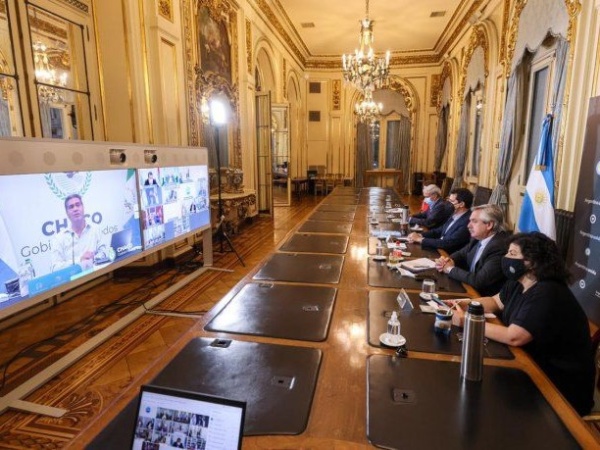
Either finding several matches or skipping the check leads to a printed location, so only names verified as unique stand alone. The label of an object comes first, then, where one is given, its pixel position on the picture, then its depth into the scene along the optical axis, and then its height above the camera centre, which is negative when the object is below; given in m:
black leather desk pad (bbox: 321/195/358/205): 5.41 -0.63
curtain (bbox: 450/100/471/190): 7.70 +0.34
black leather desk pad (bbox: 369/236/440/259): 2.61 -0.67
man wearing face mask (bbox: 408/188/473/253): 2.93 -0.60
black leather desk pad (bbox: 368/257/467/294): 1.98 -0.67
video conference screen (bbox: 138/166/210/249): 3.02 -0.38
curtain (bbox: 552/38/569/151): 3.52 +0.72
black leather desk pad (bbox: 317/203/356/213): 4.73 -0.64
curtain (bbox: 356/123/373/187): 12.42 +0.22
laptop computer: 0.77 -0.55
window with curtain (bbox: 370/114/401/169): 12.45 +0.58
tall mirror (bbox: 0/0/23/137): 2.84 +0.58
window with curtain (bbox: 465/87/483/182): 6.85 +0.50
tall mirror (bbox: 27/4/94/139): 3.18 +0.77
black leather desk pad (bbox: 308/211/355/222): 4.07 -0.65
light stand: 4.82 +0.50
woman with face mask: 1.38 -0.63
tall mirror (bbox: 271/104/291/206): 9.02 +0.14
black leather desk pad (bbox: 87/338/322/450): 0.94 -0.67
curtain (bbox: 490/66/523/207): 4.91 +0.26
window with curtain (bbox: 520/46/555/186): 4.30 +0.70
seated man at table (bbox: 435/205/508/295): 2.03 -0.58
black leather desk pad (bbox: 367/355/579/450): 0.91 -0.68
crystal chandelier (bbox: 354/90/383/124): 8.30 +1.13
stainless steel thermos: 1.12 -0.56
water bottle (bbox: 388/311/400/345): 1.38 -0.64
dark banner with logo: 2.81 -0.52
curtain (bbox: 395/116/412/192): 12.19 +0.30
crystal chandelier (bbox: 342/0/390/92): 5.59 +1.45
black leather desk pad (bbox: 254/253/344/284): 2.11 -0.67
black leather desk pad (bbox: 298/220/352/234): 3.44 -0.66
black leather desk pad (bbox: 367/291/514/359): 1.33 -0.67
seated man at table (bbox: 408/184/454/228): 4.19 -0.63
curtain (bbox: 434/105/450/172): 10.25 +0.55
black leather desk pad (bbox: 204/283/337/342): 1.47 -0.67
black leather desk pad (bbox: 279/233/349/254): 2.75 -0.66
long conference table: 0.92 -0.67
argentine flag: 3.58 -0.33
